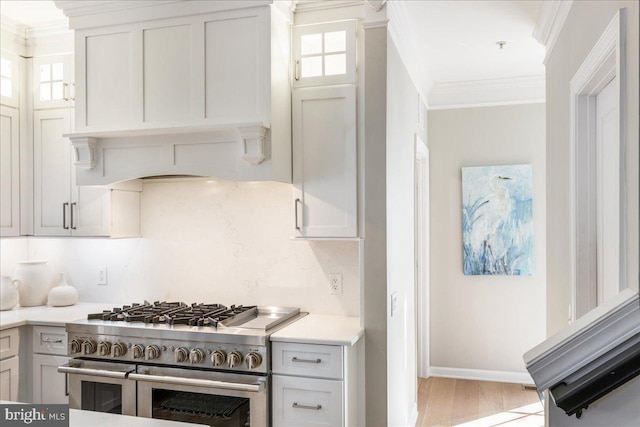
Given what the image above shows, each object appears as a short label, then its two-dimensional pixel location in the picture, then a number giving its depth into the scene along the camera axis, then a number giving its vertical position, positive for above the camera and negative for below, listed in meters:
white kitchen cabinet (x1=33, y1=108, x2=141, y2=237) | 3.22 +0.11
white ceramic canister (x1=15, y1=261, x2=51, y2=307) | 3.42 -0.45
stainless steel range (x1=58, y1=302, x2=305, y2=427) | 2.51 -0.79
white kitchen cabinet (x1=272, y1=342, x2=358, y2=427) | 2.46 -0.84
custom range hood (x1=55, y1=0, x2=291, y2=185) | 2.68 +0.69
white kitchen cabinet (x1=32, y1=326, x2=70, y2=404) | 2.99 -0.88
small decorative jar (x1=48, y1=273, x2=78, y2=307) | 3.38 -0.54
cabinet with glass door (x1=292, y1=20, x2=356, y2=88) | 2.81 +0.90
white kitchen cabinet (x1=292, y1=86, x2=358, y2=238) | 2.78 +0.28
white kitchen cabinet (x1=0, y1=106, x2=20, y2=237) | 3.26 +0.28
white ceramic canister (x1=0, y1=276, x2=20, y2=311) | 3.24 -0.51
